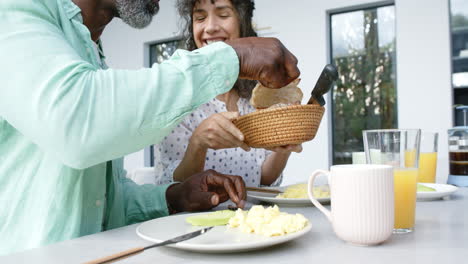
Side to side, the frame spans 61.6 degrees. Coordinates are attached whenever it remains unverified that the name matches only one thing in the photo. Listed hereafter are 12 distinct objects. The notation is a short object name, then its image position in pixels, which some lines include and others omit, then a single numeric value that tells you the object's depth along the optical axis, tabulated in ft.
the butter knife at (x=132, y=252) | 1.63
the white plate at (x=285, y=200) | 3.26
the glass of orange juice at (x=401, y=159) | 2.35
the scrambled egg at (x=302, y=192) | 3.39
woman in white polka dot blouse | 5.18
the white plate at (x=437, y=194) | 3.33
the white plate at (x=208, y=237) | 1.85
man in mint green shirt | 2.05
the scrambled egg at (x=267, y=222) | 2.09
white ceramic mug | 1.99
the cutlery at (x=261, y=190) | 3.92
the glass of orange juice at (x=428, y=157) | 4.24
